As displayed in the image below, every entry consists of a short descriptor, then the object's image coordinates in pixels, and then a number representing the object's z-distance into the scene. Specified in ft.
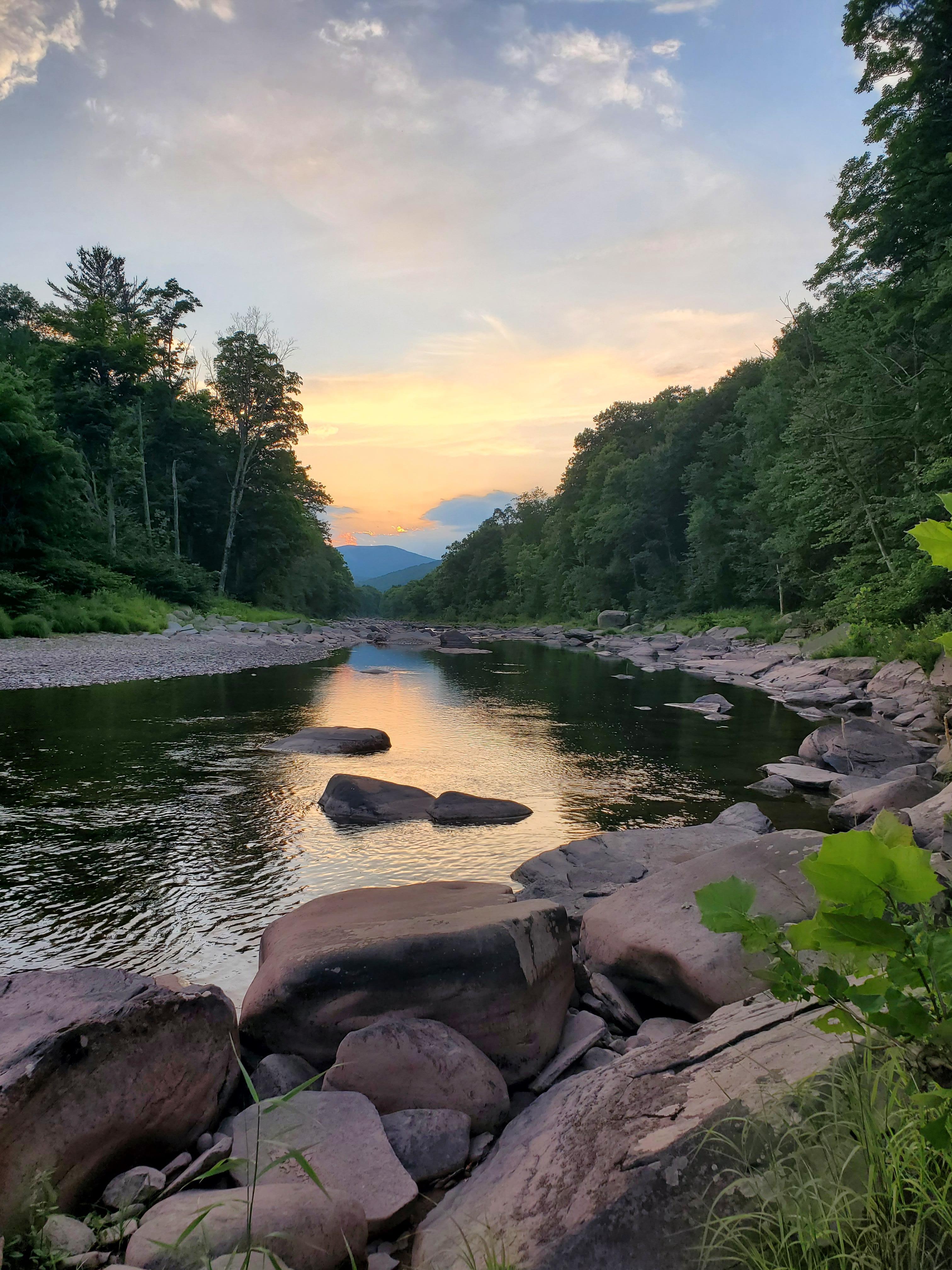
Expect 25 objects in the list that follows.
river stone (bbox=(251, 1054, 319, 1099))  9.87
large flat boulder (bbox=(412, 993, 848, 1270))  5.67
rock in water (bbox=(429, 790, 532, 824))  25.36
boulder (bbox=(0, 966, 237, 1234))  7.43
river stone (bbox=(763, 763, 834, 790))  28.91
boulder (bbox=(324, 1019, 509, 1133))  9.37
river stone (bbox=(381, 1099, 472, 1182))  8.49
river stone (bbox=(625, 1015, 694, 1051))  11.07
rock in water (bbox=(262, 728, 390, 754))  35.09
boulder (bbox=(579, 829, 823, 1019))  11.36
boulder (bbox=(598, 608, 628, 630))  169.27
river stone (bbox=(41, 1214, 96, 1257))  6.86
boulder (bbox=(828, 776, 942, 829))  21.09
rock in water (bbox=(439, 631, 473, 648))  117.50
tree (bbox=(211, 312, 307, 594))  150.30
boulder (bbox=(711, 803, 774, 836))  22.40
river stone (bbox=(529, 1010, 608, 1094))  10.43
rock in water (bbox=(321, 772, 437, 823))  25.36
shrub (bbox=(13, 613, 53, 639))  64.90
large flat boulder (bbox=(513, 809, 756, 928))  18.17
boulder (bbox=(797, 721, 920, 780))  31.09
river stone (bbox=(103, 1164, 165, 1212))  7.68
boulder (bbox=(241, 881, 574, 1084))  10.54
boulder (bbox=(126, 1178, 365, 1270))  6.28
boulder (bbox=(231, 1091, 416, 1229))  7.63
